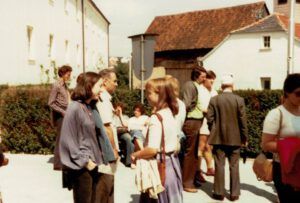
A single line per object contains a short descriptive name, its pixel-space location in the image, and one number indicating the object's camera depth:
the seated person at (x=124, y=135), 10.10
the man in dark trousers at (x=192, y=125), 7.39
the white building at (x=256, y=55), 33.10
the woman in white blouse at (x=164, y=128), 4.43
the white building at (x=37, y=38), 18.41
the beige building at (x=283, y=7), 40.62
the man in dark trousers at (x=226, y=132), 7.02
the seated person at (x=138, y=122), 9.81
